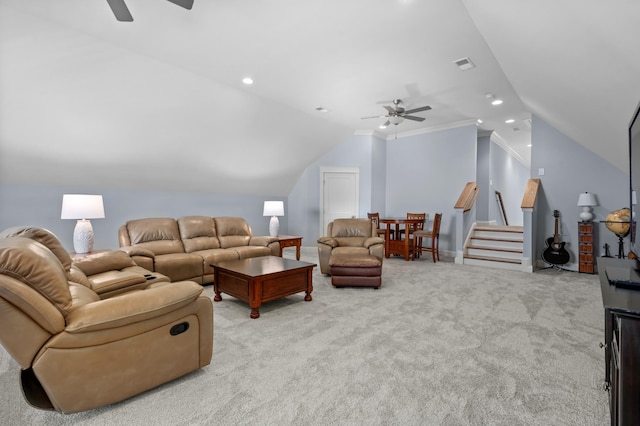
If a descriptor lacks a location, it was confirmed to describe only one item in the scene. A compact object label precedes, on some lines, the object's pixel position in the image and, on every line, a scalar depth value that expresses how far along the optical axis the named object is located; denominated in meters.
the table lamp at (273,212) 5.82
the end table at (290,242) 5.56
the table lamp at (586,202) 4.91
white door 7.34
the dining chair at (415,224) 6.40
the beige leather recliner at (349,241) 4.38
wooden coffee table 2.96
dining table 6.18
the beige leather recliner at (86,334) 1.32
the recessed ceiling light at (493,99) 4.94
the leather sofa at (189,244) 3.80
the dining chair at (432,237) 6.00
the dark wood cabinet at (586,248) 4.95
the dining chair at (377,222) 6.58
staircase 5.57
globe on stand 4.20
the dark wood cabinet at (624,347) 1.00
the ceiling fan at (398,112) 4.90
